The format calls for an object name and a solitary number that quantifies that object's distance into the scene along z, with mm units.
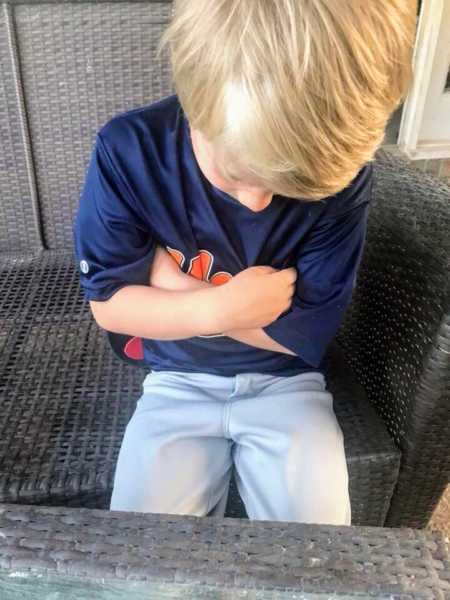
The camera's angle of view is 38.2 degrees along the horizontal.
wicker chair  1050
